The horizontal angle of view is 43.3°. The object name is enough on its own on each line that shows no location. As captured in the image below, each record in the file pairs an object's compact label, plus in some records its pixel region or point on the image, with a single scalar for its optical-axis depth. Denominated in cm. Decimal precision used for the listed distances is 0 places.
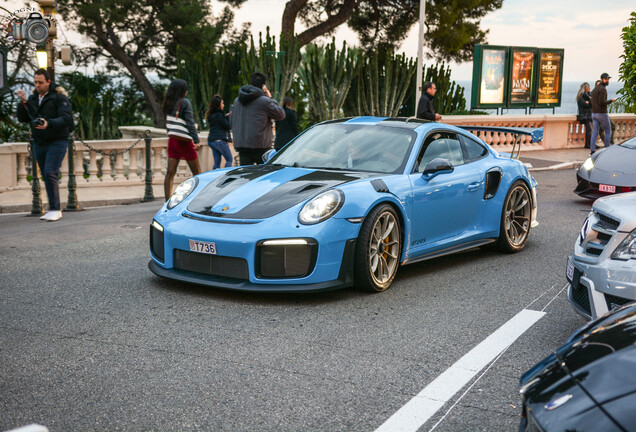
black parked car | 220
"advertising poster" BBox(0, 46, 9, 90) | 752
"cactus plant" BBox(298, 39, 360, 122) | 2416
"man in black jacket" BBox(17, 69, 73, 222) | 1038
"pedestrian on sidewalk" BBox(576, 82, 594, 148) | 2366
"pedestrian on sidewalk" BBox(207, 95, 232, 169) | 1448
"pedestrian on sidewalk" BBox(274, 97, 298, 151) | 1291
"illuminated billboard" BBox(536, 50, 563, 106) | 2675
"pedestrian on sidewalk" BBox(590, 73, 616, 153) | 2006
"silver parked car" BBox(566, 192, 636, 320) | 456
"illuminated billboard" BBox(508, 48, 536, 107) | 2564
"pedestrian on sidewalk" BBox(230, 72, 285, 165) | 1095
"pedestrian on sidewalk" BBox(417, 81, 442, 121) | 1603
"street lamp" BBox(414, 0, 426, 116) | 2345
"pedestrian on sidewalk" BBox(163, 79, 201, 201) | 1107
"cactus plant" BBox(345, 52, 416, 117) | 2528
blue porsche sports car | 588
